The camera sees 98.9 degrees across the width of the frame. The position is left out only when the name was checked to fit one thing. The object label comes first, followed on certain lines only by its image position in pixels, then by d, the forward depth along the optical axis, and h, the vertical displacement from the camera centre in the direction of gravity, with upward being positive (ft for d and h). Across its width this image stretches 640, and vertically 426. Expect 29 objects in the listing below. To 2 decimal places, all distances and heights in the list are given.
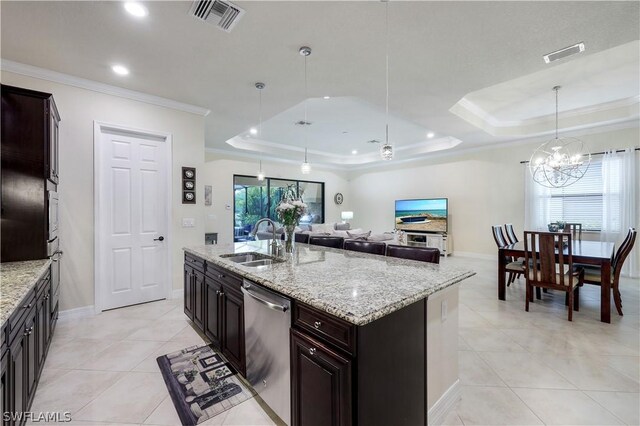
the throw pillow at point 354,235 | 20.24 -1.88
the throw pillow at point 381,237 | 19.21 -1.88
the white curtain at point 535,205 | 19.47 +0.43
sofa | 19.01 -1.78
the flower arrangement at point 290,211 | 8.41 +0.00
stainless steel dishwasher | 5.15 -2.75
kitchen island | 3.94 -2.14
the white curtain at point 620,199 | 16.10 +0.70
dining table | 9.96 -1.86
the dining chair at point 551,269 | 10.23 -2.28
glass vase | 8.76 -0.85
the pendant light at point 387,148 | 7.55 +1.89
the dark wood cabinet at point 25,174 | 7.43 +1.04
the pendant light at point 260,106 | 11.09 +5.14
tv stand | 24.32 -2.69
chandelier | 14.46 +2.83
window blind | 17.48 +0.75
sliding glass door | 25.52 +1.20
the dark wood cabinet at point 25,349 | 4.26 -2.62
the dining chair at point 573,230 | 14.82 -1.04
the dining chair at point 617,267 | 10.62 -2.21
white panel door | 11.37 -0.38
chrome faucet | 8.87 -1.20
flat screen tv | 24.87 -0.37
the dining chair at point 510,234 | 15.88 -1.39
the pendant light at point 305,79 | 8.58 +5.08
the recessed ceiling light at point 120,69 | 9.77 +5.14
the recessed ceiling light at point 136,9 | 6.78 +5.12
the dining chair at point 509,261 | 12.62 -2.57
